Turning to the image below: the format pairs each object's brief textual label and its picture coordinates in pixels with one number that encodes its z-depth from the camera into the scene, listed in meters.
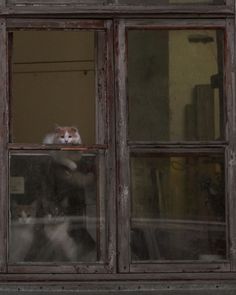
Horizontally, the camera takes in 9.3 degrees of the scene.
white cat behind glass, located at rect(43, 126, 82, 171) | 7.92
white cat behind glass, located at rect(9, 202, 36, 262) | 7.88
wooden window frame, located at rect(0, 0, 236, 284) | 7.86
